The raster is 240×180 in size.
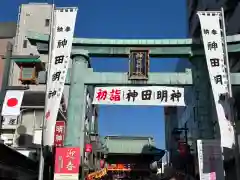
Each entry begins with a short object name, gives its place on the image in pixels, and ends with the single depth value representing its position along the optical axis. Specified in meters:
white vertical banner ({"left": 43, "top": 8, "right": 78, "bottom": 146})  9.27
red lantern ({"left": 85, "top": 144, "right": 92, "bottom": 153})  13.04
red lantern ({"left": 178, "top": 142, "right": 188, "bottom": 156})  14.31
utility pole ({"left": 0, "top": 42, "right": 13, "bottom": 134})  10.70
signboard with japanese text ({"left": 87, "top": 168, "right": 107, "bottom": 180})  15.57
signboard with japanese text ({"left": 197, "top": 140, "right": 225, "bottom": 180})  9.10
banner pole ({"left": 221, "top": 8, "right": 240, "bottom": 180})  8.62
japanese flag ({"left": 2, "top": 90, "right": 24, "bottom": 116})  9.55
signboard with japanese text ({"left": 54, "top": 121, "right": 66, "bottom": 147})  12.80
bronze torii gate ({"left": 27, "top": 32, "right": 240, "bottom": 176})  10.26
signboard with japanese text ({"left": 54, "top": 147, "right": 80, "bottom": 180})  9.22
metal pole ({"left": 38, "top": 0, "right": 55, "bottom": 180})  8.47
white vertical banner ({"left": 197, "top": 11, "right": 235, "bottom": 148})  8.96
